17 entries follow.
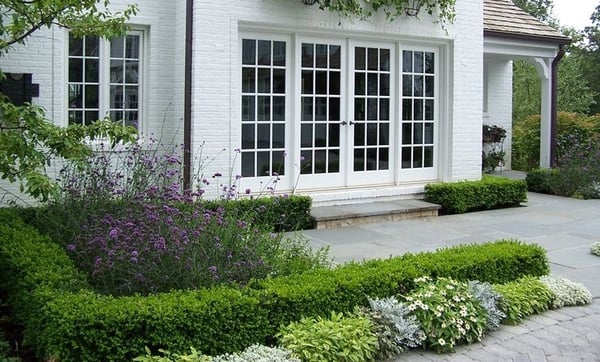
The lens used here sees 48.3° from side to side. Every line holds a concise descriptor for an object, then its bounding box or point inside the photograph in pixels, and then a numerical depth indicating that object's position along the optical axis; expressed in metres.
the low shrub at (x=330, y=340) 4.36
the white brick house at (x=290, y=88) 9.05
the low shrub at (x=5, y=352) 4.09
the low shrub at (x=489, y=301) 5.21
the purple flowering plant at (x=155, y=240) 4.90
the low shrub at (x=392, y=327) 4.68
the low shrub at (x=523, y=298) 5.42
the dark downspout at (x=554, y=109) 14.79
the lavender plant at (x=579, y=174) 12.80
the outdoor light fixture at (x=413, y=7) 10.65
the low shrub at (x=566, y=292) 5.88
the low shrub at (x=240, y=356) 4.01
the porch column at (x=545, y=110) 14.79
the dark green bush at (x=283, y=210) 8.28
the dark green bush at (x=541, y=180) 13.23
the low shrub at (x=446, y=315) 4.88
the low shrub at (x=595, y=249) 7.92
